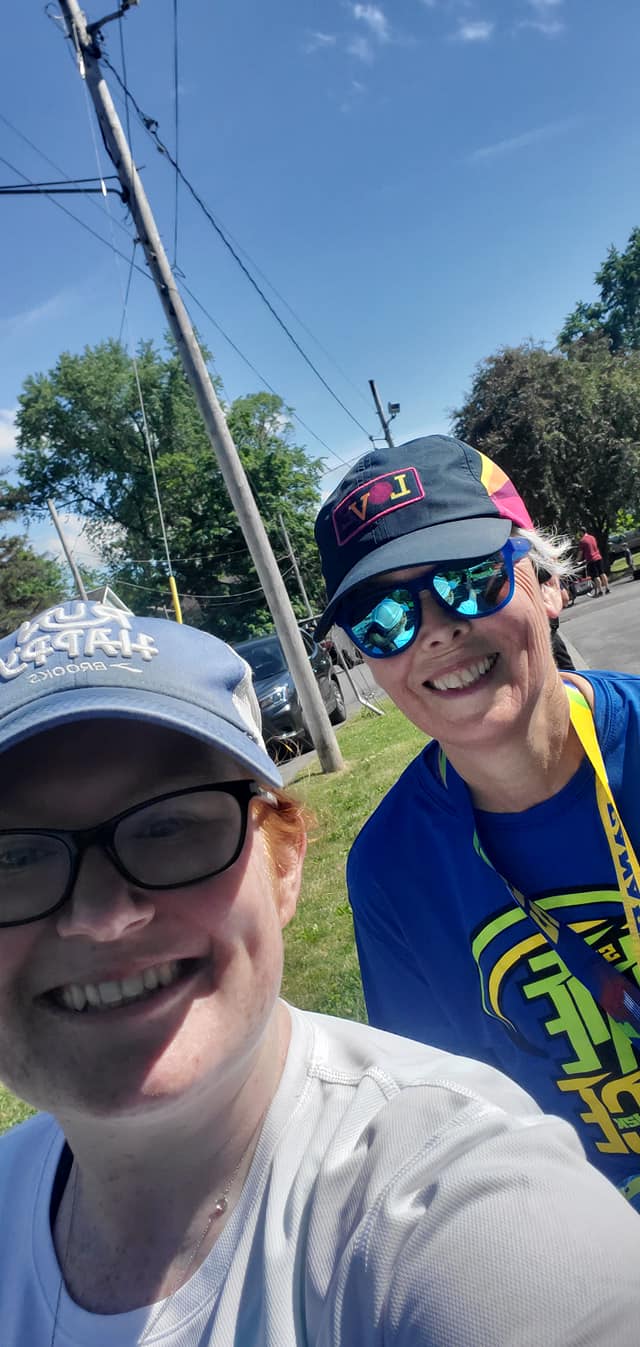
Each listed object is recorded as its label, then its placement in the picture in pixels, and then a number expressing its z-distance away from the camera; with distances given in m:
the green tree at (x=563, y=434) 23.05
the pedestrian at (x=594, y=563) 16.27
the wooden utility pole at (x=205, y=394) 7.62
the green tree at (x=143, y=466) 36.38
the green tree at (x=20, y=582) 33.62
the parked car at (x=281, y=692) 10.66
